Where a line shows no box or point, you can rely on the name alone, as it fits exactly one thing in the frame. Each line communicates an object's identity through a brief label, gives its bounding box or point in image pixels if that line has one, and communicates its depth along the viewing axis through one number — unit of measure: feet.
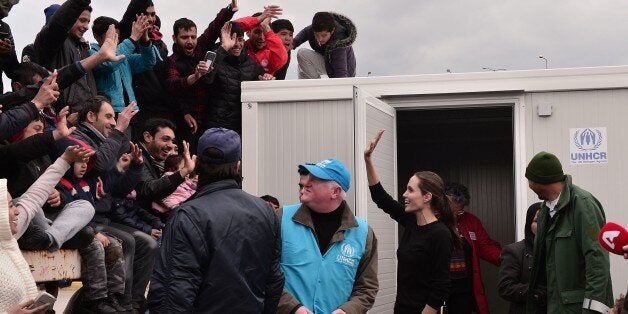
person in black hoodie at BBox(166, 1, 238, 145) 31.96
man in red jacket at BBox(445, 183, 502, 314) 31.09
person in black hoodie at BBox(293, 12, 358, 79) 34.12
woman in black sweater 20.21
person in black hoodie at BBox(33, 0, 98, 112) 26.07
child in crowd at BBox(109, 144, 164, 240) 24.52
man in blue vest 17.29
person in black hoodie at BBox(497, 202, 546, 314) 24.56
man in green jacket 18.93
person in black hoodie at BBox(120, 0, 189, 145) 31.17
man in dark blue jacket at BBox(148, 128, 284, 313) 14.01
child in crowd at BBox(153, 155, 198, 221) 26.14
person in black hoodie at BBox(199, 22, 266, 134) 31.09
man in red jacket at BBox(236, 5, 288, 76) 33.65
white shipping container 25.91
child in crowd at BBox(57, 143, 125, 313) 21.42
